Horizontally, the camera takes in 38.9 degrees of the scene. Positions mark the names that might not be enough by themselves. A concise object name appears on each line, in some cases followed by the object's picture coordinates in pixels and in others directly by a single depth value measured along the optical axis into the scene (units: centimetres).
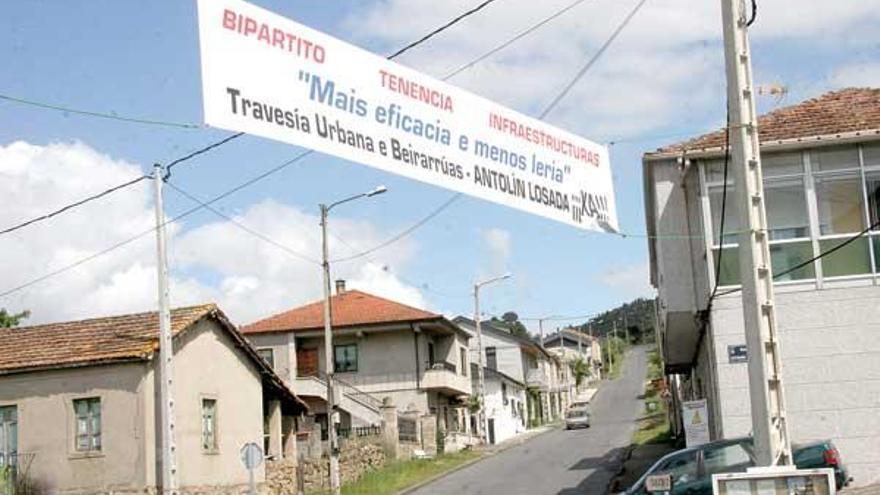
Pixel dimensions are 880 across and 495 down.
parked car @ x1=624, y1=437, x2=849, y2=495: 1972
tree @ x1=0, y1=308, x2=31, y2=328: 4581
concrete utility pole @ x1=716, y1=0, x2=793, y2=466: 1245
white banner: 987
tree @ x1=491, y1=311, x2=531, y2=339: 15189
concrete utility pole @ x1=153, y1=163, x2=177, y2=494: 2481
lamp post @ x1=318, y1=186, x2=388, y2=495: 3362
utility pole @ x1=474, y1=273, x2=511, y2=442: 5875
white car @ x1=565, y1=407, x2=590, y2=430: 6856
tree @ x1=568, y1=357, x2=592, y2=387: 12453
